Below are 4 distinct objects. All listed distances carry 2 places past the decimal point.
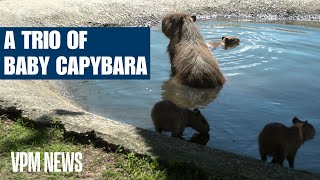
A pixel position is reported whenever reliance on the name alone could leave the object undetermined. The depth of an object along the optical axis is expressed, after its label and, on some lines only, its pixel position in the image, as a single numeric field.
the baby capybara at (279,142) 5.00
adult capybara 7.54
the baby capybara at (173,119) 5.70
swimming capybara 10.19
